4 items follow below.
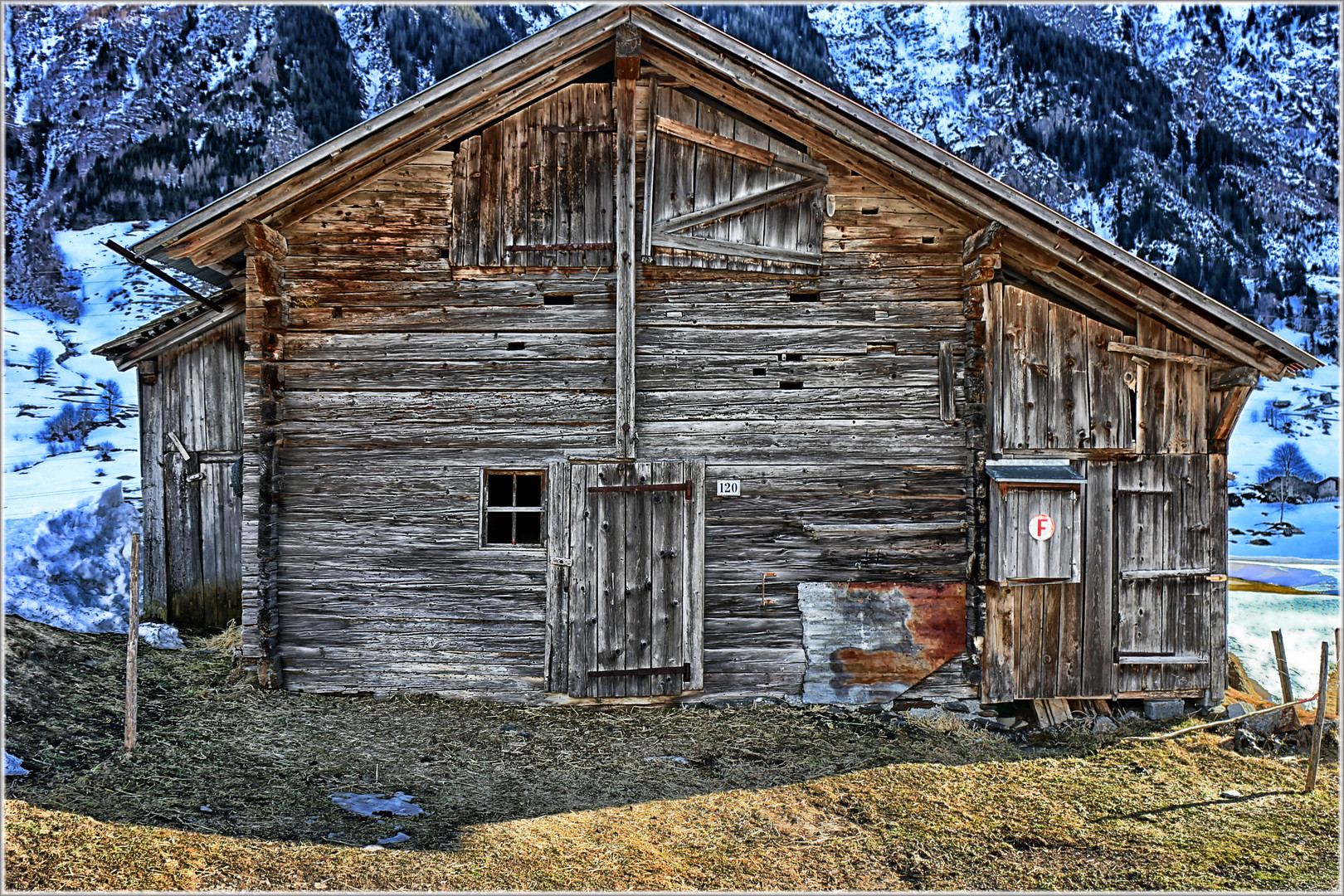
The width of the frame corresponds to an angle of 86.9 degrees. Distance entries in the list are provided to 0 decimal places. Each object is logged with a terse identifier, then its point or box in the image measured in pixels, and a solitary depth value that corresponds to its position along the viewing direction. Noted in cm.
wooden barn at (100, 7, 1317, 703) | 779
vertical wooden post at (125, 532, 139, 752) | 569
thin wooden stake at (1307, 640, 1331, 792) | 648
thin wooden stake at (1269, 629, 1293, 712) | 793
